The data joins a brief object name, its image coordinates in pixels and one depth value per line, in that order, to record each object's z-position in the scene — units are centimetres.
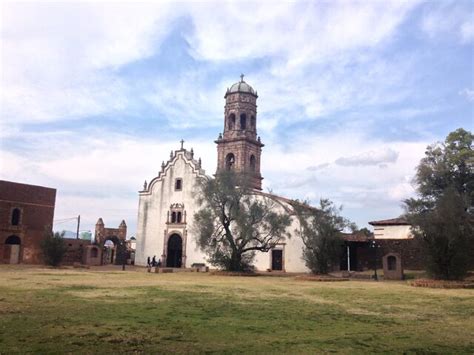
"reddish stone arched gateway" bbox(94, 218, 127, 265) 5053
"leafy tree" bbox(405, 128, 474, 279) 2430
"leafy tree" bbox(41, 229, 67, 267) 3603
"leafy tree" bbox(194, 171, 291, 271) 3366
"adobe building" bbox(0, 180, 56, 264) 4209
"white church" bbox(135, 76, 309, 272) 4612
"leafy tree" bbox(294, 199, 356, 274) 3042
